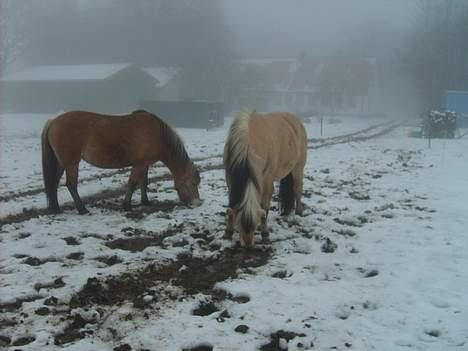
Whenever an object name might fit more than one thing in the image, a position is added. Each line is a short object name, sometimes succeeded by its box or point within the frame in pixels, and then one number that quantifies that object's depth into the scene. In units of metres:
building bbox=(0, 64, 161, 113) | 39.72
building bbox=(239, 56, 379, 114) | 56.00
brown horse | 7.15
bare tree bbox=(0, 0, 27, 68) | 32.69
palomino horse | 5.30
